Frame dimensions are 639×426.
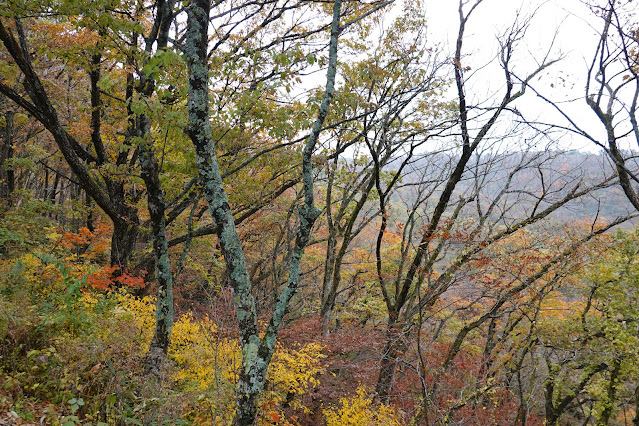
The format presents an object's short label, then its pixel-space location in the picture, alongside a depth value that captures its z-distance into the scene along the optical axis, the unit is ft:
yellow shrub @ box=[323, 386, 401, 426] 21.99
